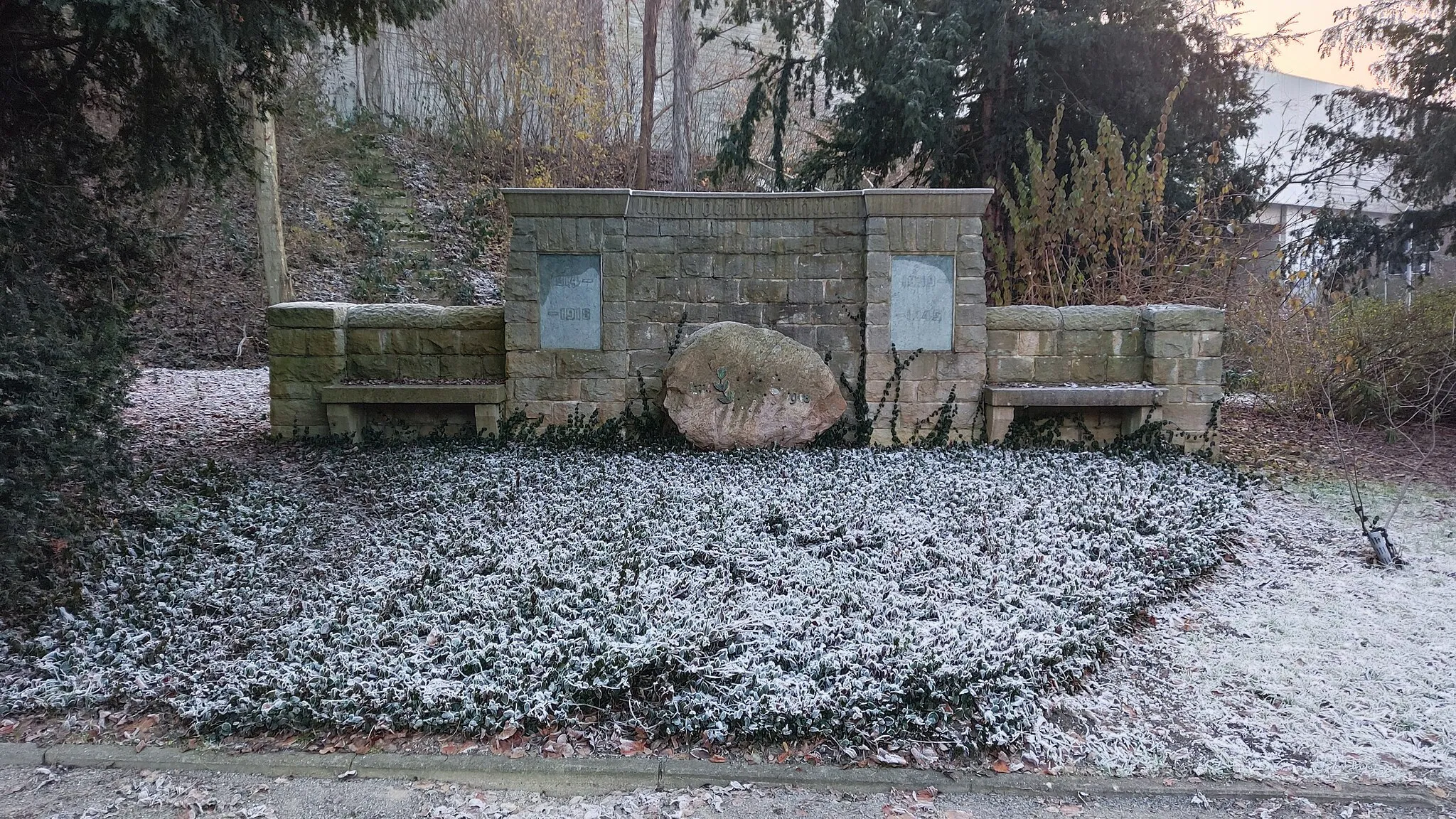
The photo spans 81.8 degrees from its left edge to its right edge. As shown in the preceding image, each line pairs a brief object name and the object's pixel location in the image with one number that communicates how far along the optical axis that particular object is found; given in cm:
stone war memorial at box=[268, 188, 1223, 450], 639
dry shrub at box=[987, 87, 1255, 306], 768
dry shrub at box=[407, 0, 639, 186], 1405
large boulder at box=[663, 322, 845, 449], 604
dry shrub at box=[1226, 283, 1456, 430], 731
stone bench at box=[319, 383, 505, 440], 621
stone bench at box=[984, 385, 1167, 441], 634
